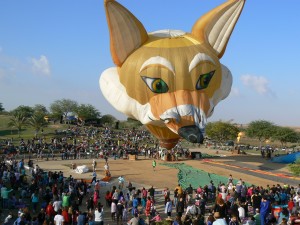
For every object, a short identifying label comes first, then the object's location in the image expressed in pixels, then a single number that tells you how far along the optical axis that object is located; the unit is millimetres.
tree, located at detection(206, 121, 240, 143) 59781
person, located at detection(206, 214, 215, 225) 9555
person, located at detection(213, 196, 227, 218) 11216
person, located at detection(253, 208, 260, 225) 11837
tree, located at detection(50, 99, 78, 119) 96812
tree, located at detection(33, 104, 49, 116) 101162
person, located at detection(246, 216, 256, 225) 10555
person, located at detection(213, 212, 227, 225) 7913
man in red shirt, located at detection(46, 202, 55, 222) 11406
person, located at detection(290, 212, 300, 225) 10321
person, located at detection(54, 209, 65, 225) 10305
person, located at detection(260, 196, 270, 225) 12070
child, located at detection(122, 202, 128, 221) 13609
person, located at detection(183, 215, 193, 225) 9809
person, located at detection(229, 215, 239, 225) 10055
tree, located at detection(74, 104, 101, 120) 82562
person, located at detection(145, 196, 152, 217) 13750
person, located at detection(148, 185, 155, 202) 16078
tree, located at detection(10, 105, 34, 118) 83750
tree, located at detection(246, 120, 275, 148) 60125
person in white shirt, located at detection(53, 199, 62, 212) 12367
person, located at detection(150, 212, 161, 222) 12016
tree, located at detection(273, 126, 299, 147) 60406
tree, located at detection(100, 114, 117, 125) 85075
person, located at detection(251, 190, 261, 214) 14266
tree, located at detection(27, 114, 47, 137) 46656
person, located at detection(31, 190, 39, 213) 13789
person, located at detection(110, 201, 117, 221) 13453
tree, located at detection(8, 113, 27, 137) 48500
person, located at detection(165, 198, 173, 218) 13930
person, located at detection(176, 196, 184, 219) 13523
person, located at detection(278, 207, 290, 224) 11530
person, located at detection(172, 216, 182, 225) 9797
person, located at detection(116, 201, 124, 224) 13223
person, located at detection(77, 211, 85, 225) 10516
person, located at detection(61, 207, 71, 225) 10648
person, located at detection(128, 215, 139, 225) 10305
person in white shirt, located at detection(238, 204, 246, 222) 12789
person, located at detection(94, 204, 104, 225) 11085
